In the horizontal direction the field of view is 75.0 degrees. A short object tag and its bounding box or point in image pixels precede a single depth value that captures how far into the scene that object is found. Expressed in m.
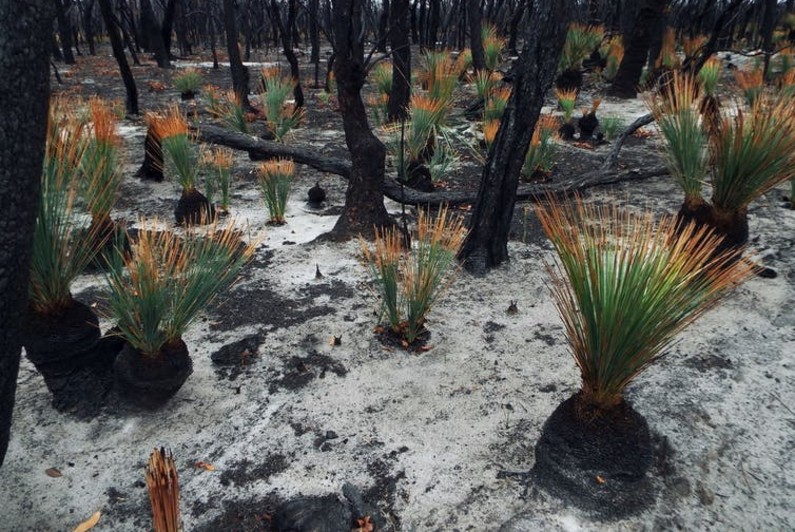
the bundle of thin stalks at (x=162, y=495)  1.07
